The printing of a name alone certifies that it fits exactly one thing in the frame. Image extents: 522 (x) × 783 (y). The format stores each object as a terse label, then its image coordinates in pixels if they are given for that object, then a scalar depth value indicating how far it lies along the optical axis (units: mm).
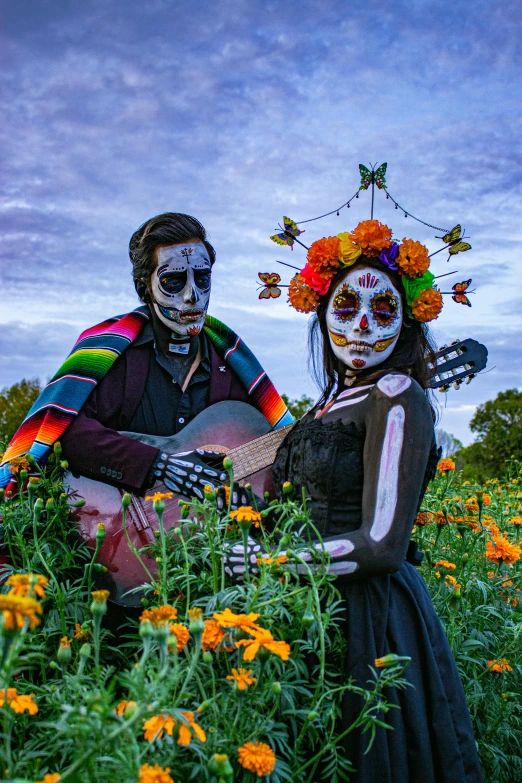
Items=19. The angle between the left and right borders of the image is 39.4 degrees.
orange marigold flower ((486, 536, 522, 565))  3002
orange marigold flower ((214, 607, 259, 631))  1516
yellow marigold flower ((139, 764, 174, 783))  1231
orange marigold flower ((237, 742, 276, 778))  1468
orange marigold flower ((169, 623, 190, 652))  1593
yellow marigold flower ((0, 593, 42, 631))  1188
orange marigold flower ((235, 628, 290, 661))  1510
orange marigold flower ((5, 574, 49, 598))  1274
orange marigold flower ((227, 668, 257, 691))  1509
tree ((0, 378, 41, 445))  13016
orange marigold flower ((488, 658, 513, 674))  2709
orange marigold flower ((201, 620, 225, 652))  1651
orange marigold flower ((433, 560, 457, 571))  2859
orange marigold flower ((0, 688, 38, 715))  1381
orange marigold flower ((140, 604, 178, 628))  1386
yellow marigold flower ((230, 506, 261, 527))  1836
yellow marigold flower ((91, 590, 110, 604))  1522
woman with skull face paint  2055
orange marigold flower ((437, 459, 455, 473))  3633
